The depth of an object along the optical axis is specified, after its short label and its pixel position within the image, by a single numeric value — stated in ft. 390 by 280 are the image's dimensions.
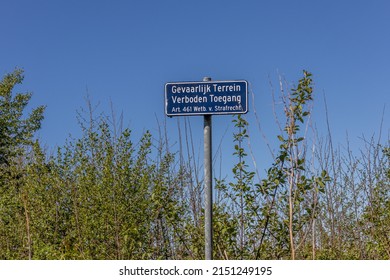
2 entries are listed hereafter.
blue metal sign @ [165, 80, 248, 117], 16.34
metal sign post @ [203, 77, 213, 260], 16.70
